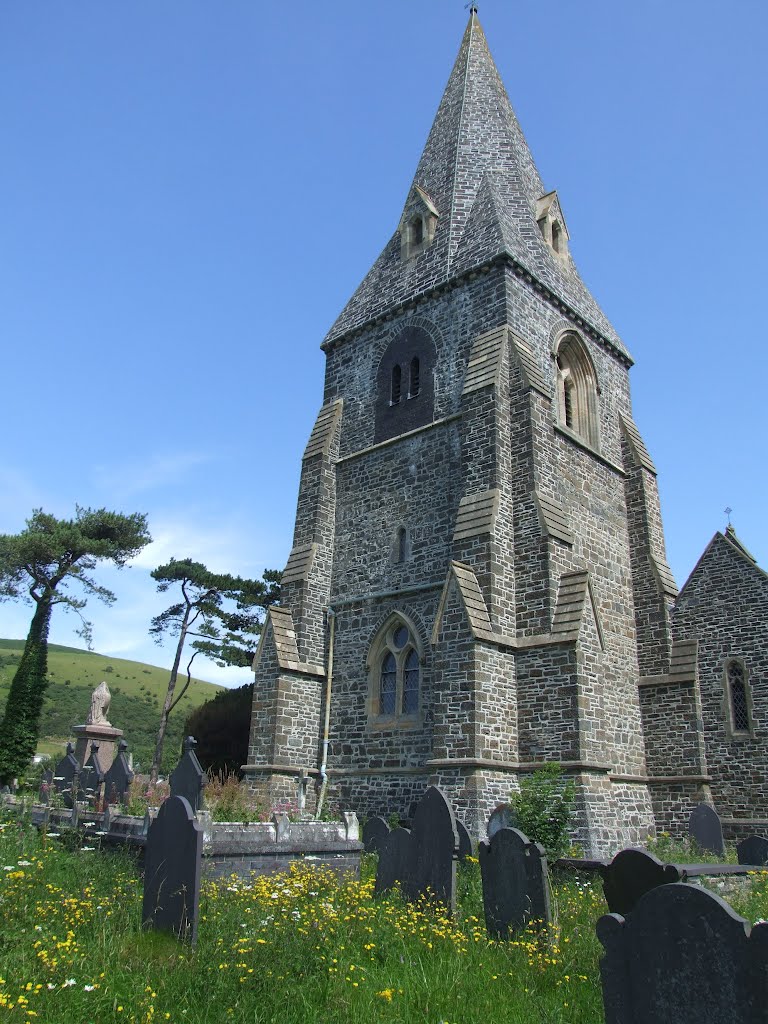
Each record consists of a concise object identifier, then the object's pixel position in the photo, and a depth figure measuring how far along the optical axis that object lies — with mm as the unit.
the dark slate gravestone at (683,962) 3750
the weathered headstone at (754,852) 11414
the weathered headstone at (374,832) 11352
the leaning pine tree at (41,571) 24516
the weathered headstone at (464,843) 10044
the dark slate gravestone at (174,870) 6711
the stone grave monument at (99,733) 21203
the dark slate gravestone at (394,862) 8695
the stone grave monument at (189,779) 11664
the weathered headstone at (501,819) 13234
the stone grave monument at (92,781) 13702
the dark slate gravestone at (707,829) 15239
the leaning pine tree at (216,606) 35000
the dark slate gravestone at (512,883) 7199
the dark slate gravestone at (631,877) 6395
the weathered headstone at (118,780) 13536
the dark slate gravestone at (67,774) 14213
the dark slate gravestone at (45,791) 13824
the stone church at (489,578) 14695
